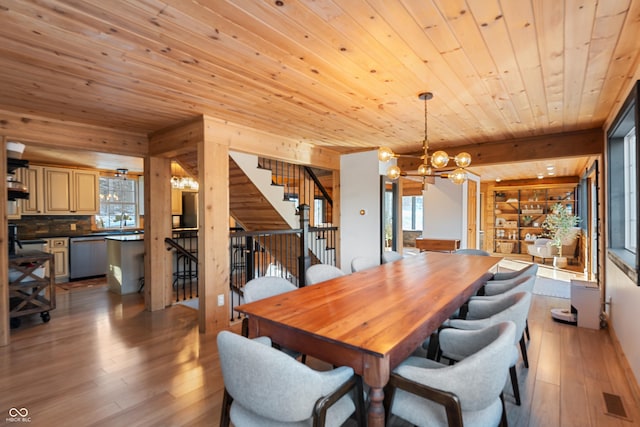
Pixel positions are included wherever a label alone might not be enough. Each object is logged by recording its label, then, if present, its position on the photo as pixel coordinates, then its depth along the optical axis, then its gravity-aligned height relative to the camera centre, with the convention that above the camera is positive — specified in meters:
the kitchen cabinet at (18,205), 5.38 +0.11
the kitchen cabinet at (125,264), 4.97 -0.88
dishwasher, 5.84 -0.88
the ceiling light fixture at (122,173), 6.80 +0.84
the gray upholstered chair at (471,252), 4.41 -0.63
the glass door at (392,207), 5.44 +0.04
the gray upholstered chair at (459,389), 1.23 -0.75
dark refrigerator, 7.70 +0.01
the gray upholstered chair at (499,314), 1.82 -0.69
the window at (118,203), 6.93 +0.18
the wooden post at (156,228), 4.07 -0.23
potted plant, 7.56 -0.46
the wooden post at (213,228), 3.33 -0.19
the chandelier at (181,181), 6.40 +0.63
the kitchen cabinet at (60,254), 5.65 -0.80
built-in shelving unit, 9.17 -0.07
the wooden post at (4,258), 3.04 -0.46
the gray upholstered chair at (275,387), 1.15 -0.69
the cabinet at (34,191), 5.56 +0.37
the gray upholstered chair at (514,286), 2.37 -0.66
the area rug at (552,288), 5.00 -1.38
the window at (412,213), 11.46 -0.14
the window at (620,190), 2.95 +0.18
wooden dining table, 1.38 -0.60
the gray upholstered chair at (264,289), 2.14 -0.60
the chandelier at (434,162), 2.70 +0.42
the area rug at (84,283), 5.45 -1.33
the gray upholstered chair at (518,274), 2.82 -0.66
